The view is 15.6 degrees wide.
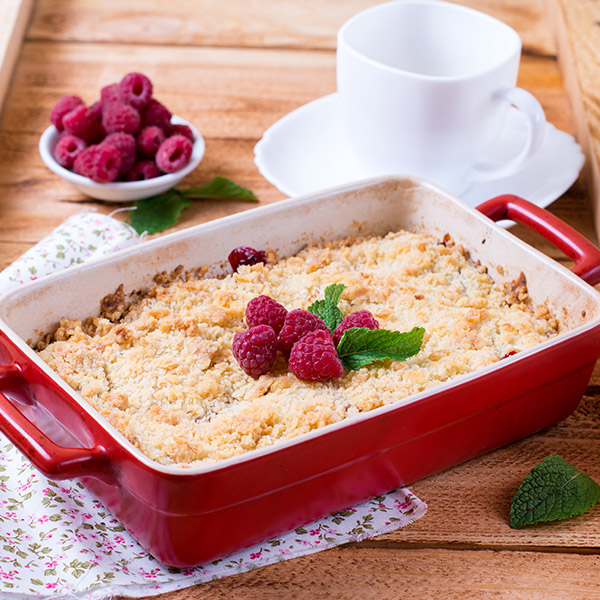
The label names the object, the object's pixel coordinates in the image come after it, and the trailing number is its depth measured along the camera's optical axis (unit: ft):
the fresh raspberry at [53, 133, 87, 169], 3.16
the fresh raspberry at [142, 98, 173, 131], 3.19
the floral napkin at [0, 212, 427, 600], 2.51
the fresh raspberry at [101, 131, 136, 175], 3.12
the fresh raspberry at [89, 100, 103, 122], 3.17
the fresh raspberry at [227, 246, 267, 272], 2.83
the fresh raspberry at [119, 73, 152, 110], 3.17
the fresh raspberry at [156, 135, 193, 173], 3.15
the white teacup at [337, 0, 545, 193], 3.00
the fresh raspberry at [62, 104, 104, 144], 3.14
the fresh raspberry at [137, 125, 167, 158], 3.16
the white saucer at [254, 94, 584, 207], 3.17
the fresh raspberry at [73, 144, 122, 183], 3.10
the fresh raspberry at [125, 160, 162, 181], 3.16
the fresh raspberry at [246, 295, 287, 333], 2.68
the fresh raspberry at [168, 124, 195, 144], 3.22
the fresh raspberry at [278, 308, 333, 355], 2.64
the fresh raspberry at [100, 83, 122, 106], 3.18
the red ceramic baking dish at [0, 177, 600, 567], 2.45
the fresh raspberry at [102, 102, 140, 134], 3.13
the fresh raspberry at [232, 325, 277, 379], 2.62
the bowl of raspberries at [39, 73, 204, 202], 3.12
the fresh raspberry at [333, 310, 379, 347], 2.68
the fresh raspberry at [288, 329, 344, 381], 2.59
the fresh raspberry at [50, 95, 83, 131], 3.19
